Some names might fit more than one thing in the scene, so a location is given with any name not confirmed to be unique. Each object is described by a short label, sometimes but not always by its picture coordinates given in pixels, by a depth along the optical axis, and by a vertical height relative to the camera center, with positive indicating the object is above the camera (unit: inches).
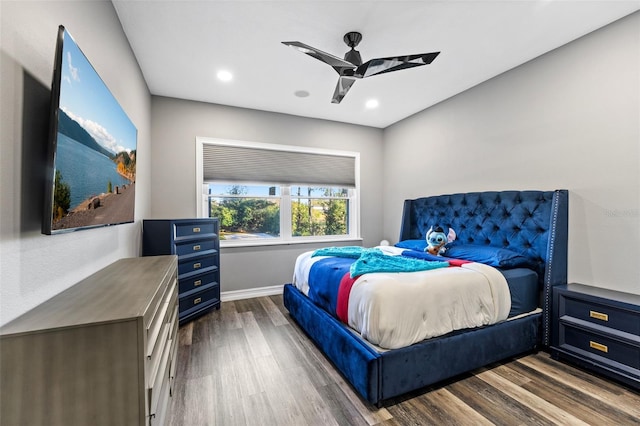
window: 151.1 +13.8
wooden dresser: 33.4 -19.0
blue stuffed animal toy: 117.2 -11.7
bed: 69.1 -33.8
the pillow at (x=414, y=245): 130.0 -14.7
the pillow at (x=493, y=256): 97.5 -15.5
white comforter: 69.4 -24.0
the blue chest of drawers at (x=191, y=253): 111.9 -16.5
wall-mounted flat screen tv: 42.1 +12.3
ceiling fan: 81.3 +46.7
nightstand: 74.4 -33.3
